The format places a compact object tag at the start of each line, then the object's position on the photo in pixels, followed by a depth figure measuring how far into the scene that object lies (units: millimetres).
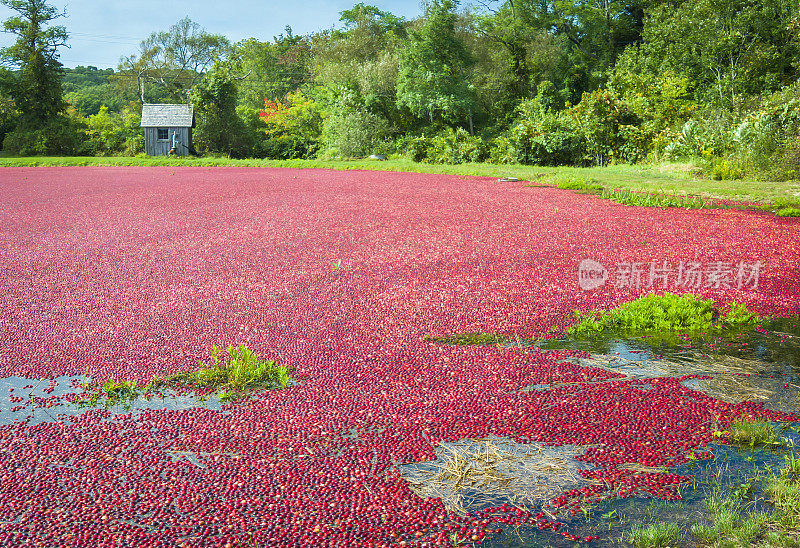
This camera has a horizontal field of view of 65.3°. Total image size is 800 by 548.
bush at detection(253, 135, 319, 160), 41828
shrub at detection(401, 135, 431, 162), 30562
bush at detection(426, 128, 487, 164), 27711
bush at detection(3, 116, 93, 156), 38625
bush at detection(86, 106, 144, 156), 41750
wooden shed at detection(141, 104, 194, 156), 39688
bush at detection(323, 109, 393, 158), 32906
